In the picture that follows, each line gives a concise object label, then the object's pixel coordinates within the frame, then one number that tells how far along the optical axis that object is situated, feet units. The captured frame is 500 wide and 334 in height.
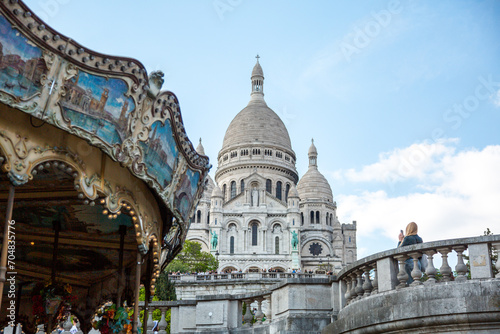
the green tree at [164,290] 118.83
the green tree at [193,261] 209.09
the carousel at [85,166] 27.55
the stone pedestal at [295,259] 274.75
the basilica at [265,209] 281.74
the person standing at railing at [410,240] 34.50
